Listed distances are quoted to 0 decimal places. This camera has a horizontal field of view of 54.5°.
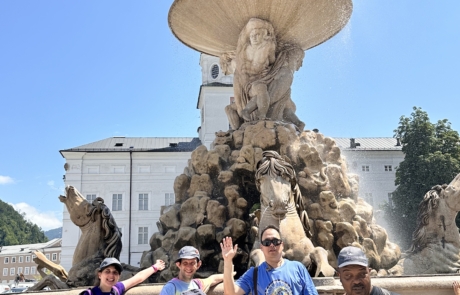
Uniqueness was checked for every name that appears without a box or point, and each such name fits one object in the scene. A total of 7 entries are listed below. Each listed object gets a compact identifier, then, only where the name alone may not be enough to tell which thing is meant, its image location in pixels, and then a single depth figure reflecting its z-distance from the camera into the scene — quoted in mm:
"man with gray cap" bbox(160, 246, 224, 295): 3338
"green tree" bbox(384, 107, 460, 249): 26375
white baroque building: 41219
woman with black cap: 3467
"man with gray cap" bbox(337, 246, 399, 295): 2492
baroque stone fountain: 6656
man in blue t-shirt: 3168
